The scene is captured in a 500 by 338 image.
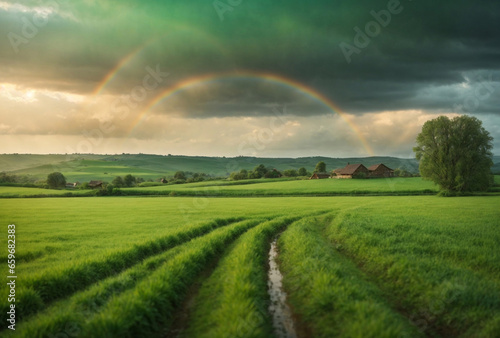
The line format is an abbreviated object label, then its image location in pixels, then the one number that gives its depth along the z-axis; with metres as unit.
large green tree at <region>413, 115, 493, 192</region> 60.62
